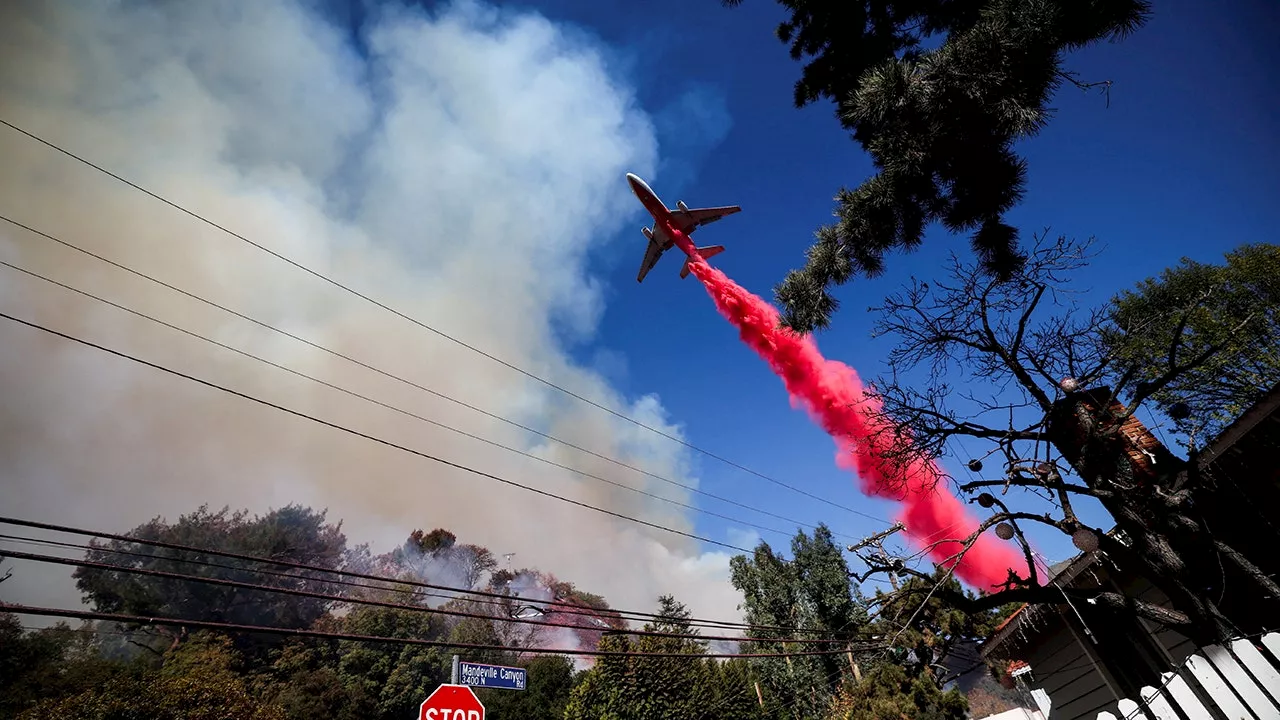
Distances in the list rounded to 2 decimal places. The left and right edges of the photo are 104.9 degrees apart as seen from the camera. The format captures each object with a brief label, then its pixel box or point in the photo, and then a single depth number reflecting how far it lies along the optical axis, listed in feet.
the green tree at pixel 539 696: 126.00
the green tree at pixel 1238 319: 68.90
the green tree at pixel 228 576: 150.51
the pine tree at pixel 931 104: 15.33
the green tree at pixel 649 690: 79.87
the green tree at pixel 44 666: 93.50
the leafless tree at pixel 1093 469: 19.16
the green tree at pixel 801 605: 99.76
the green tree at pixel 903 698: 53.67
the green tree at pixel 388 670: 128.98
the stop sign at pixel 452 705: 19.36
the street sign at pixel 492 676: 34.38
